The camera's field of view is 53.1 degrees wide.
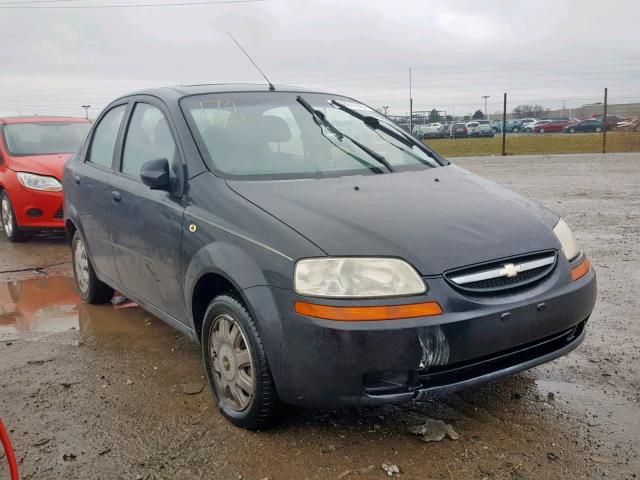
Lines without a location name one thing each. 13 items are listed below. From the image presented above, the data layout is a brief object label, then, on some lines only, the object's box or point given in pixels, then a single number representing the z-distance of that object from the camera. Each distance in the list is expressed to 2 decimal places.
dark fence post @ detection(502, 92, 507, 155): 21.55
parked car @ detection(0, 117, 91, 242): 7.92
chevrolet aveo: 2.61
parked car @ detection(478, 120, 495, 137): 48.69
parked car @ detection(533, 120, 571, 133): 51.44
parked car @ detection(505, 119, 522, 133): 57.43
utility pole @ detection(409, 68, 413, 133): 28.16
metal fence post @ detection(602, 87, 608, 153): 20.94
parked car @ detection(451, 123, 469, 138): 47.40
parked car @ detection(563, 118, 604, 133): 46.22
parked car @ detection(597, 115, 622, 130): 33.38
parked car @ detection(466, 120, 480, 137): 48.11
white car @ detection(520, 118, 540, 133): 55.30
